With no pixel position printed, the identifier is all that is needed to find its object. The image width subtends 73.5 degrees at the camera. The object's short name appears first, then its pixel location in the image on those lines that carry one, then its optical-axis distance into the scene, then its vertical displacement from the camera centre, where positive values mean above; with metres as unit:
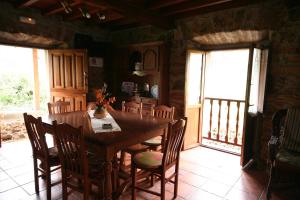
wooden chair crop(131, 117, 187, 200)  1.99 -0.83
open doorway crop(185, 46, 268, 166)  3.00 -0.20
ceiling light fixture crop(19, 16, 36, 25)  3.55 +1.08
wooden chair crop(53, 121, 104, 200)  1.77 -0.77
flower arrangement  2.67 -0.27
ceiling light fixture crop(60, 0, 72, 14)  2.42 +0.90
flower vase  2.68 -0.42
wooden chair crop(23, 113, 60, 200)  2.08 -0.77
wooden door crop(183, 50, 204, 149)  3.71 -0.27
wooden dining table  1.83 -0.53
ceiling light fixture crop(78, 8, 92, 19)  2.49 +0.85
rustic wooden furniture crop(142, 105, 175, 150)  2.69 -0.50
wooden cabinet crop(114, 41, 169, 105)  3.84 +0.31
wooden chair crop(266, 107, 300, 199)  2.25 -0.73
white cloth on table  2.16 -0.50
